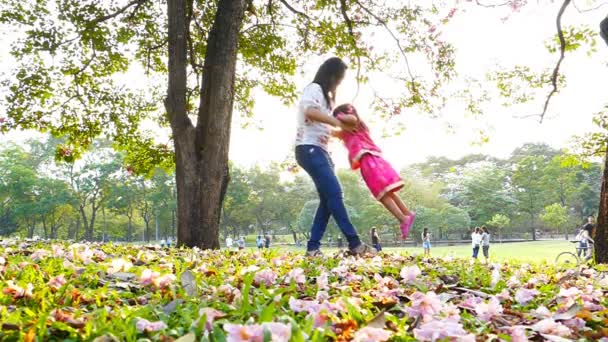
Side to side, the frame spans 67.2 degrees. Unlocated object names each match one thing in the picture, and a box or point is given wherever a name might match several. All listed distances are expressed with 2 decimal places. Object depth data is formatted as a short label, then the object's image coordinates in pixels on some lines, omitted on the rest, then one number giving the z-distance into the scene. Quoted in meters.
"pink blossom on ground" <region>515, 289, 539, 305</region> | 2.17
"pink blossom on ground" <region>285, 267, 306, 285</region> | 2.32
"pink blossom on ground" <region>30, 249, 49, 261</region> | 3.23
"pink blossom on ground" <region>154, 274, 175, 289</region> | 2.05
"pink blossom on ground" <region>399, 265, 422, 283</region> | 2.45
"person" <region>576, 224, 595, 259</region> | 13.82
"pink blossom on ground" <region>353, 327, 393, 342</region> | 1.15
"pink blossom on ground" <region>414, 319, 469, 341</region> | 1.23
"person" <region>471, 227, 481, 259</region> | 21.07
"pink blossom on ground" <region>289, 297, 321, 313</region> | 1.57
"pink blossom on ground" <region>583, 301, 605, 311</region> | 1.98
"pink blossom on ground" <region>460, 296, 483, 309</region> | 1.89
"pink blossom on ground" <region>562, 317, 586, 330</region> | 1.65
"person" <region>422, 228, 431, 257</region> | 24.11
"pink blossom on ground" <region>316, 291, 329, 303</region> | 1.87
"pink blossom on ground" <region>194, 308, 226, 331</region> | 1.35
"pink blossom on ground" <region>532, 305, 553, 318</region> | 1.79
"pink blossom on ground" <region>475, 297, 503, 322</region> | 1.70
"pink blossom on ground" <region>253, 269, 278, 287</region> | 2.29
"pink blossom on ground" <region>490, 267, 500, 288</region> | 2.74
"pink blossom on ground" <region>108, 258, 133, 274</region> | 2.56
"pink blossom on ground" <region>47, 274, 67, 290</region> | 2.03
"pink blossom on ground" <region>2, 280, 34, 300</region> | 1.80
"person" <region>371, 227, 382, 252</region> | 19.79
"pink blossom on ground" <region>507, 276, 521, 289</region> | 2.72
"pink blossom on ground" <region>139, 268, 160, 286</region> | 2.10
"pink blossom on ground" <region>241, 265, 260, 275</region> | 2.58
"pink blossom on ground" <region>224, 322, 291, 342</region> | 1.04
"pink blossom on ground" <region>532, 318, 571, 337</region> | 1.51
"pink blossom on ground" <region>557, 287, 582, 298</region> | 2.19
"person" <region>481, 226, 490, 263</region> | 21.33
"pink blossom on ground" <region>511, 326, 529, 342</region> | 1.37
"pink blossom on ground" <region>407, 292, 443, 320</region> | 1.56
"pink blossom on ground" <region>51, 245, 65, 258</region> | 3.36
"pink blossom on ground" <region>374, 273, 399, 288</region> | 2.37
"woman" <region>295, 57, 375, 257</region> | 4.54
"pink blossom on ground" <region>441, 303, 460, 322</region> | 1.49
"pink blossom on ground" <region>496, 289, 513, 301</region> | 2.22
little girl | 4.77
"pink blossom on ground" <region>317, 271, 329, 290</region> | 2.22
